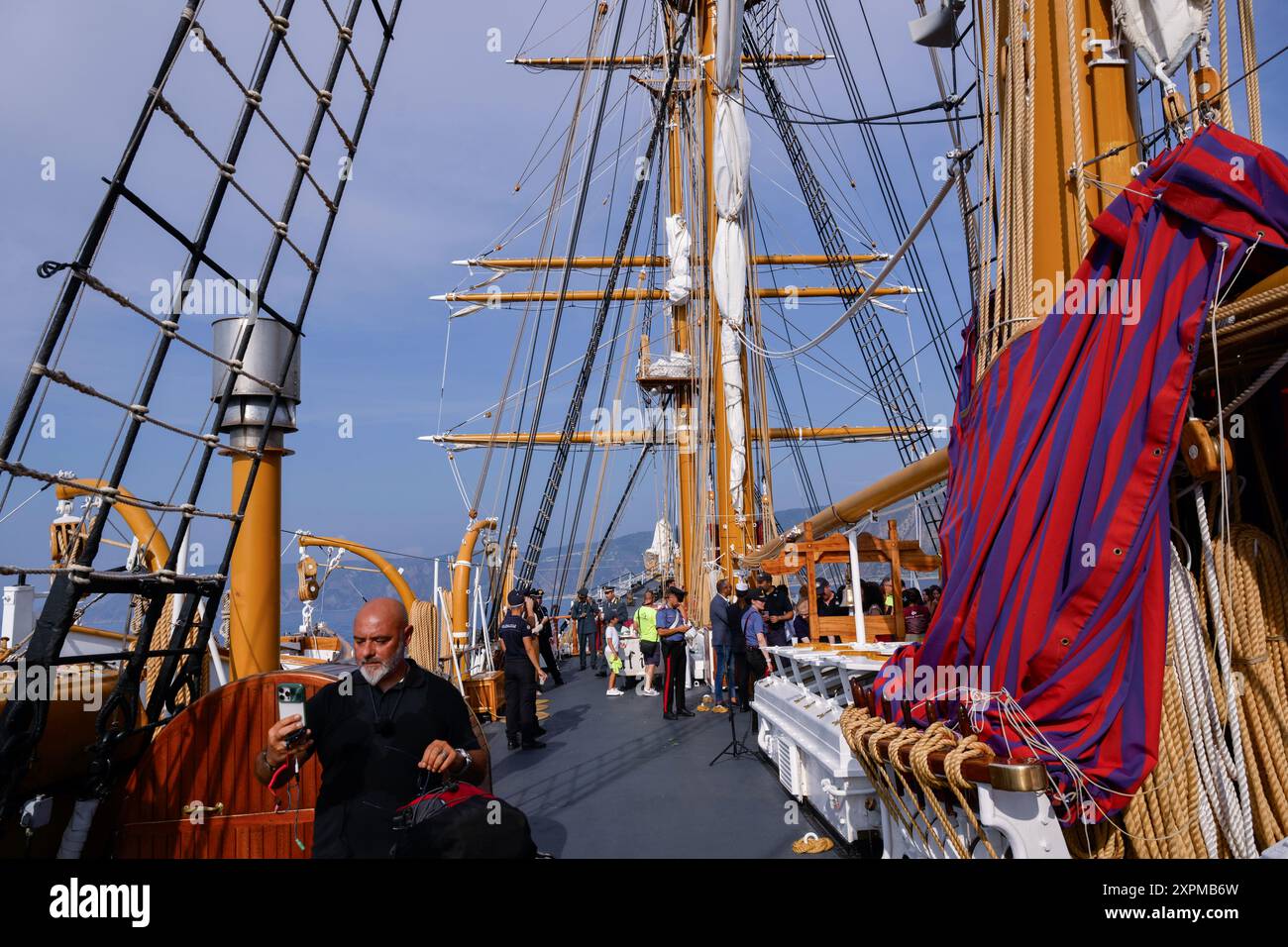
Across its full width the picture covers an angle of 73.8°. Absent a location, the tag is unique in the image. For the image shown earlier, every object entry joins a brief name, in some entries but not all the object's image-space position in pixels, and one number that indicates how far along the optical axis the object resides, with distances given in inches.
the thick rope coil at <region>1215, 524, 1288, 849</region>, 90.4
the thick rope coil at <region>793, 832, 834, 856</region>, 158.7
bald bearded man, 83.4
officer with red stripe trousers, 305.3
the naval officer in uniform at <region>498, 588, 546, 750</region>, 261.1
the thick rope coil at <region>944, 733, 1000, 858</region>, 90.7
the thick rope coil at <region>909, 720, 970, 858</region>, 95.1
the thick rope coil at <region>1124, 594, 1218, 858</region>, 87.3
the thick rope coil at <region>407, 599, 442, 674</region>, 313.7
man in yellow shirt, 365.1
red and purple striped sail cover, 87.2
